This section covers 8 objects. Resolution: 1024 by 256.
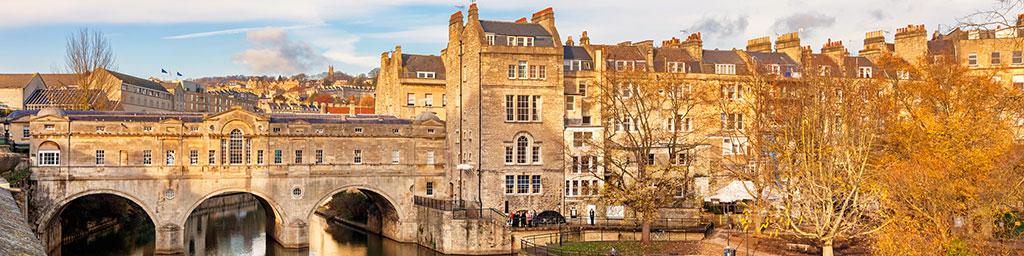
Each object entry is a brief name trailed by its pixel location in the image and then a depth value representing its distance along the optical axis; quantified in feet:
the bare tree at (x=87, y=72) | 225.76
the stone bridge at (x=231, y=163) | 158.10
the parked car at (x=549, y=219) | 162.61
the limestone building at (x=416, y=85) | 207.41
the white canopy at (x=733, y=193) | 150.51
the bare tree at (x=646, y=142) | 149.69
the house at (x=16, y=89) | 305.53
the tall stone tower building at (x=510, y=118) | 166.91
